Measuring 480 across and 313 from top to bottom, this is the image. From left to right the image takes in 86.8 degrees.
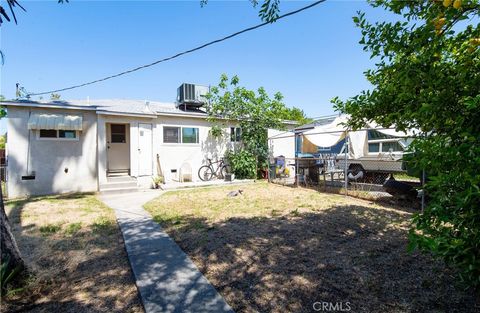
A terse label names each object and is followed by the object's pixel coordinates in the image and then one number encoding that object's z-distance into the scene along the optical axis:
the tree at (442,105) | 1.57
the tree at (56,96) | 27.86
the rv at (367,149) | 10.21
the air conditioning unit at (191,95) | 14.07
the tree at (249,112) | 13.39
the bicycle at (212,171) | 13.18
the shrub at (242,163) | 13.27
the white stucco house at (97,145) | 9.42
